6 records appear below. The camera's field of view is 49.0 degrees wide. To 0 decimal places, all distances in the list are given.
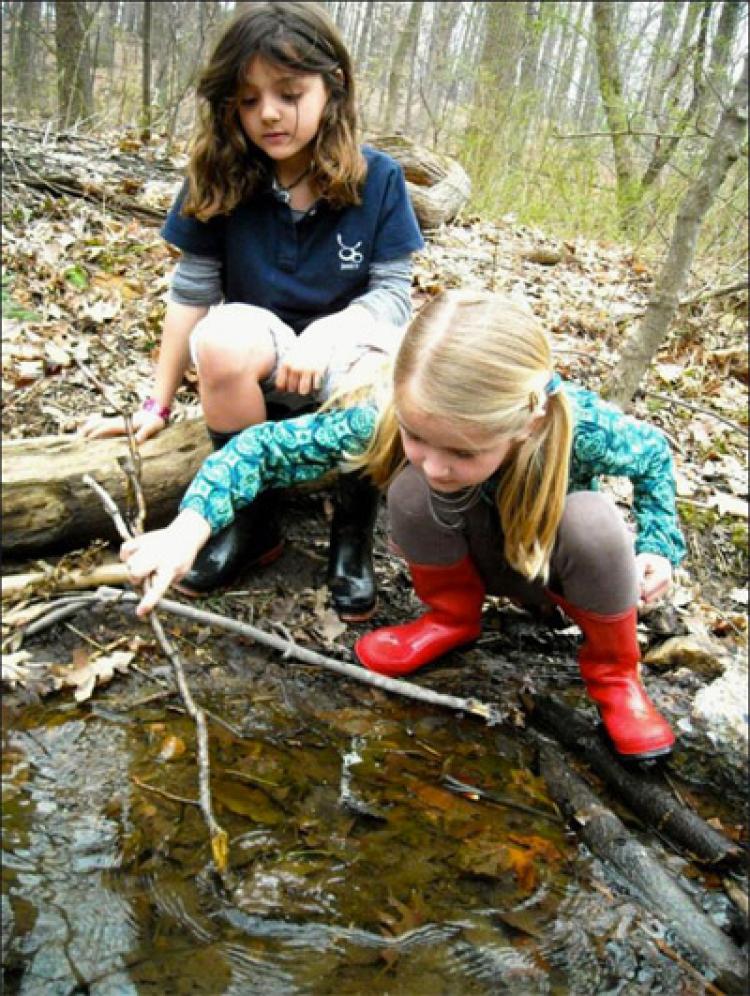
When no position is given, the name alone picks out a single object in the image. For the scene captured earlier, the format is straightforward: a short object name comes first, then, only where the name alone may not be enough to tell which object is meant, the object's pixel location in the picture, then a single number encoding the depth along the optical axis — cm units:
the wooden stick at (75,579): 242
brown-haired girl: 230
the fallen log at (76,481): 248
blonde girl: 174
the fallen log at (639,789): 184
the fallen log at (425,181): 548
